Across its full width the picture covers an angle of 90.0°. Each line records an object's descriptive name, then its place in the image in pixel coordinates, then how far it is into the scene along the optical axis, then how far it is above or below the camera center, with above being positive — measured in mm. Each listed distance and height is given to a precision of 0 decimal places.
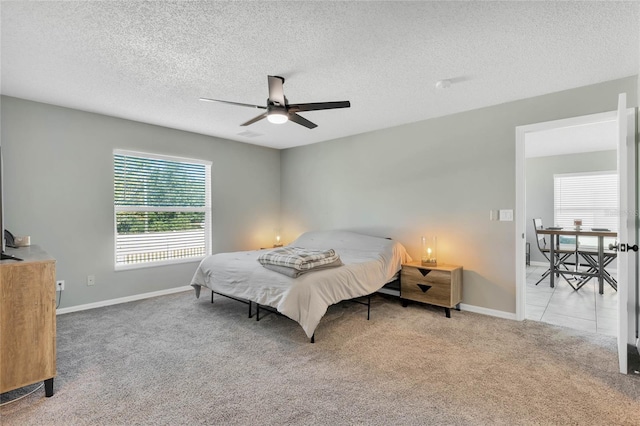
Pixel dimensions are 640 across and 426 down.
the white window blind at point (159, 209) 4230 +36
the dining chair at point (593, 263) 4750 -831
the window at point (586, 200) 6387 +215
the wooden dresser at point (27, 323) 1857 -667
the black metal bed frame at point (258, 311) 3395 -1125
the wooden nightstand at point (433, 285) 3609 -870
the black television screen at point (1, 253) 2034 -265
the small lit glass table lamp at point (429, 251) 3941 -519
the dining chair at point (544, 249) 5145 -649
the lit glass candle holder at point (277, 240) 5880 -542
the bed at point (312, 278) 2848 -691
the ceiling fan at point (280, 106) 2518 +846
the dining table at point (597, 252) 4566 -648
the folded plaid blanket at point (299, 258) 3029 -470
